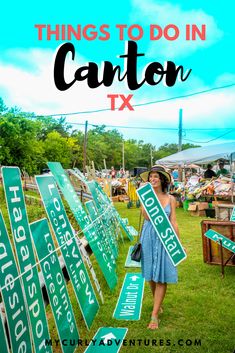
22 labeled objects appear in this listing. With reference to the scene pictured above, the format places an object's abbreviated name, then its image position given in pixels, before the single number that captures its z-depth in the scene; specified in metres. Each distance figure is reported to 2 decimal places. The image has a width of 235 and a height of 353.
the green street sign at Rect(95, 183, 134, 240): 7.37
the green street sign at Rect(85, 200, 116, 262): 4.91
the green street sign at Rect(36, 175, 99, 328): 2.98
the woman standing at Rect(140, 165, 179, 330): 3.40
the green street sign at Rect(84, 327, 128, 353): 3.00
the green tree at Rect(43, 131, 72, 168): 37.25
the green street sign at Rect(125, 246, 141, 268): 5.54
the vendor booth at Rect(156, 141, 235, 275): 11.08
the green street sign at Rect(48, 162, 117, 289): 3.99
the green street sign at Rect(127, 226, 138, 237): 8.18
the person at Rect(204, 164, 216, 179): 14.82
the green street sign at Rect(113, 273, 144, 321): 3.73
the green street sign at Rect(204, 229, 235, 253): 4.65
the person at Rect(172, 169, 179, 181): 27.91
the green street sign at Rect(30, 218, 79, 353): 2.55
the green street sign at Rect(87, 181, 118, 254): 5.77
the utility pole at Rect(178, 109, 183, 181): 24.16
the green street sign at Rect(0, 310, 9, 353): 1.86
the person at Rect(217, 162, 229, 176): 14.18
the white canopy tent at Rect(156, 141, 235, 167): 11.97
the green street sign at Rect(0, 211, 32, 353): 1.97
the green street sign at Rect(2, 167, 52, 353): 2.21
